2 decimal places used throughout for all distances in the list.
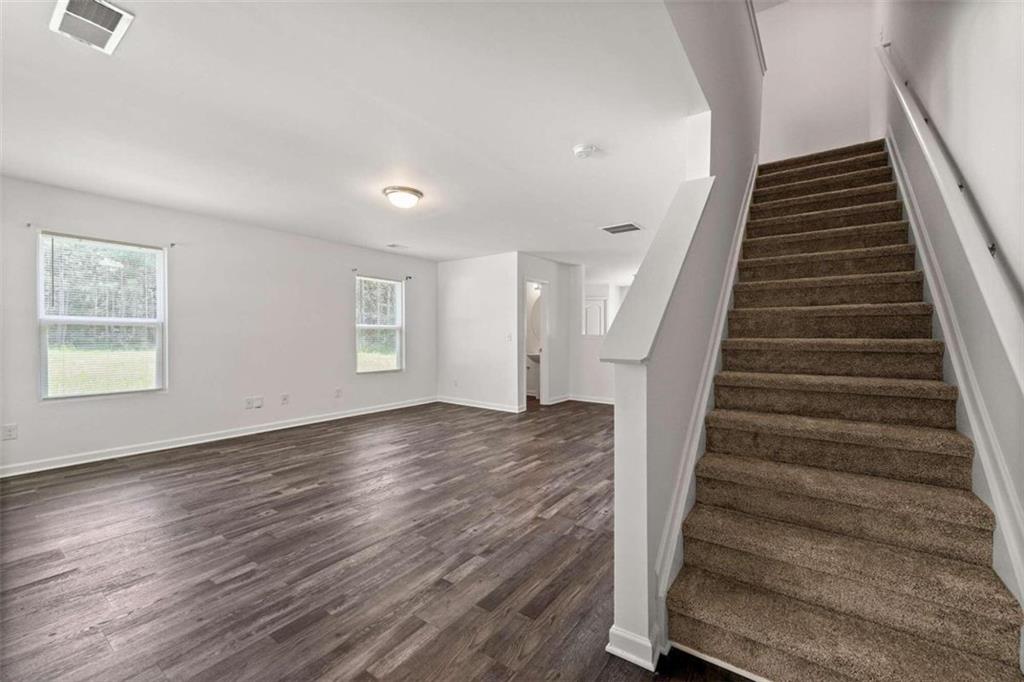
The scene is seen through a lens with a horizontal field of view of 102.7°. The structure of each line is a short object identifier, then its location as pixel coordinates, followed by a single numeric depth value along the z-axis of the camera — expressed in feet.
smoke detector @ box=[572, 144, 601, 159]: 9.22
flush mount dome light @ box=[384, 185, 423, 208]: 11.64
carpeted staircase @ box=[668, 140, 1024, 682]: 4.13
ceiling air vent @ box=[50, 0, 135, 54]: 5.30
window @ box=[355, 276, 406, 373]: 19.99
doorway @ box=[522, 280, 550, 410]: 22.91
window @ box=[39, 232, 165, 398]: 11.69
